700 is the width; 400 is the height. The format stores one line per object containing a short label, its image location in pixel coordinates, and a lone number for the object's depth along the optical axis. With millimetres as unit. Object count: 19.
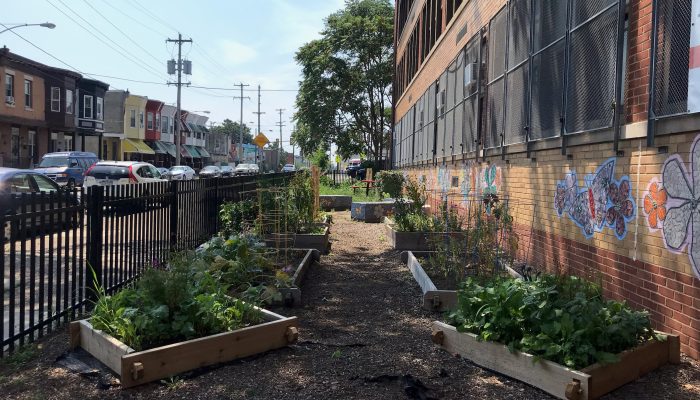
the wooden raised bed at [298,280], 6516
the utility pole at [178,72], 49728
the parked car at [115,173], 20016
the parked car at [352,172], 42125
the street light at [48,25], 25031
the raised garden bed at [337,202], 21141
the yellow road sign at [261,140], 29392
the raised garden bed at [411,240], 10500
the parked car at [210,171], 49538
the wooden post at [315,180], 13243
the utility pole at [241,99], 75669
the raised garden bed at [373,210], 16859
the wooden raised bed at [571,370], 3832
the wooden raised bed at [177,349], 4141
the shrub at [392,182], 14745
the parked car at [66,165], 24817
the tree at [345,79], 45625
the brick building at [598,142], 4445
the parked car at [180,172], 40438
